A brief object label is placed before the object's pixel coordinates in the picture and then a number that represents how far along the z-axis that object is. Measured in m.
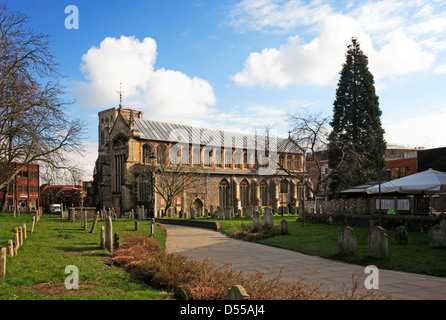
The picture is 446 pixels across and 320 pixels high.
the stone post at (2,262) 8.40
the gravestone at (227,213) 30.32
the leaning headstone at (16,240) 11.75
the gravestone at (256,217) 21.19
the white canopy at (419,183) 17.45
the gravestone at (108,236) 12.95
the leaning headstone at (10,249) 10.32
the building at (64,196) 61.16
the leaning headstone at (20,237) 12.95
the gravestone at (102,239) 13.47
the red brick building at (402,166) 49.30
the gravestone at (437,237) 12.68
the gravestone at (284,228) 18.39
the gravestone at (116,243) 13.02
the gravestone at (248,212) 32.01
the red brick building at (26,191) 62.64
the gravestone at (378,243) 11.17
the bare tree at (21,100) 15.98
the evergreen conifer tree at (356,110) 33.91
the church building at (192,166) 39.72
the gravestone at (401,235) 13.97
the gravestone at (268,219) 19.76
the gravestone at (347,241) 12.13
